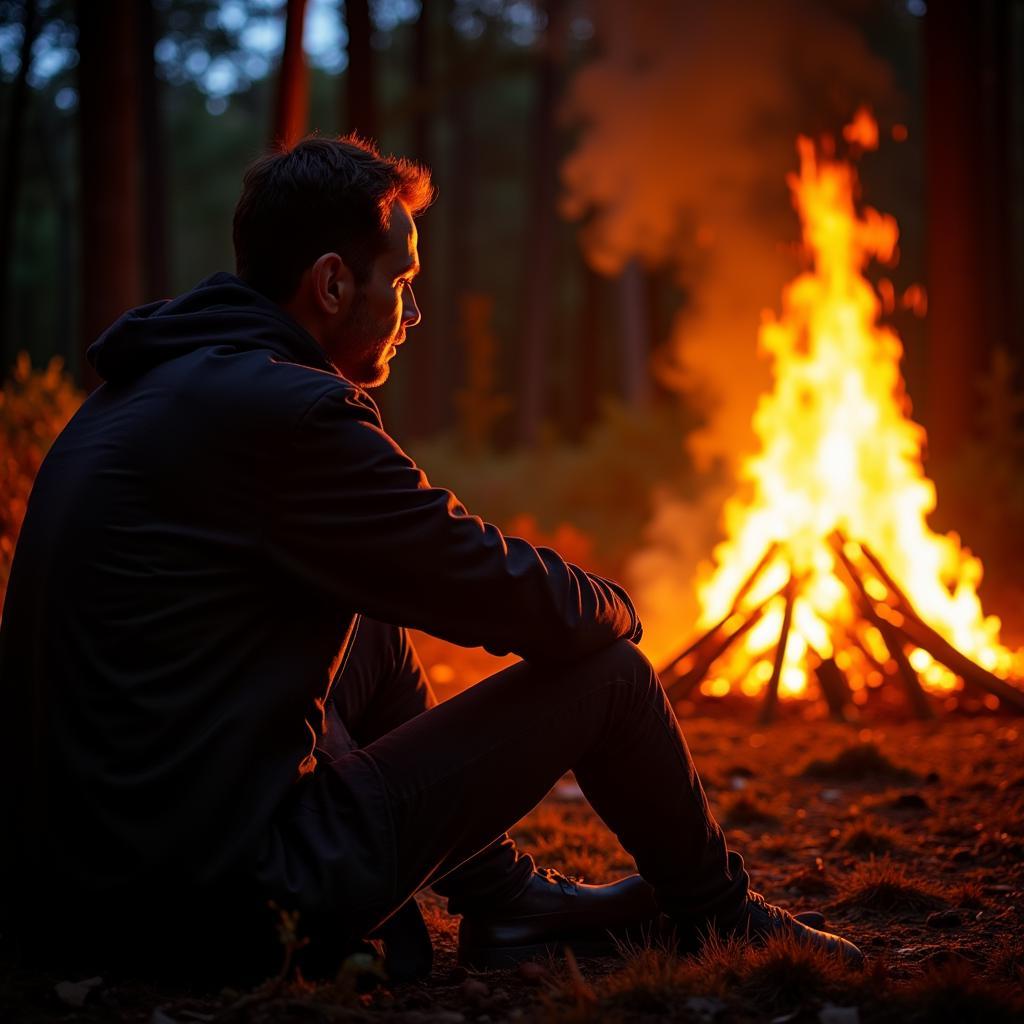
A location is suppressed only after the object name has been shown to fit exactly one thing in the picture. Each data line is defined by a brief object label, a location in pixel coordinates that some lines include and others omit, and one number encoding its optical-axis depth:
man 2.24
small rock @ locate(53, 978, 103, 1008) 2.33
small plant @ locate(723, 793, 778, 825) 4.36
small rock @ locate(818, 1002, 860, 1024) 2.31
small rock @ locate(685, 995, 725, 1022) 2.38
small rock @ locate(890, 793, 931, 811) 4.45
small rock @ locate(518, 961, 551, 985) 2.67
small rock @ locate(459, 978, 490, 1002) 2.56
